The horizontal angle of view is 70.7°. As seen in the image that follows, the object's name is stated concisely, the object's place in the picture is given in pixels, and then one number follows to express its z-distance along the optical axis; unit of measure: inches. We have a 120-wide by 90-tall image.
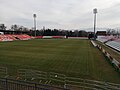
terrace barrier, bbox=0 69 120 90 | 142.3
